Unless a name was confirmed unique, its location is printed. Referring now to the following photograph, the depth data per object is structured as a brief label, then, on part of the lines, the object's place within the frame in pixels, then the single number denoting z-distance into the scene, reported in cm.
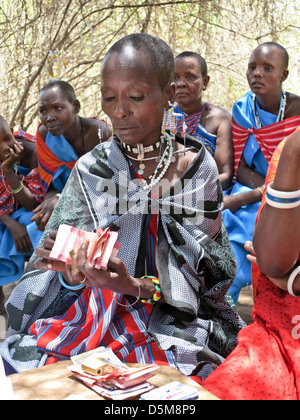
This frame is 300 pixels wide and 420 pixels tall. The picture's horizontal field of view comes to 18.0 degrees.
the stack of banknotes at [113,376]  175
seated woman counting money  255
